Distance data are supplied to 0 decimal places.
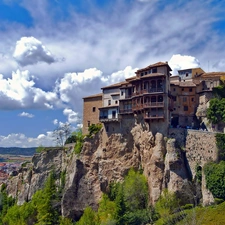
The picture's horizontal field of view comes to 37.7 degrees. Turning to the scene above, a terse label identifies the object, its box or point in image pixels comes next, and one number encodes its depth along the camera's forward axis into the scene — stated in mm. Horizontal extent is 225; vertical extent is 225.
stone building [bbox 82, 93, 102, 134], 72750
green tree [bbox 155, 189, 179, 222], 48781
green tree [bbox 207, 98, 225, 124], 57906
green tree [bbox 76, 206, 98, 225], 55844
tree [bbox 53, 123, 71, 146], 92000
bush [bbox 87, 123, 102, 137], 69562
